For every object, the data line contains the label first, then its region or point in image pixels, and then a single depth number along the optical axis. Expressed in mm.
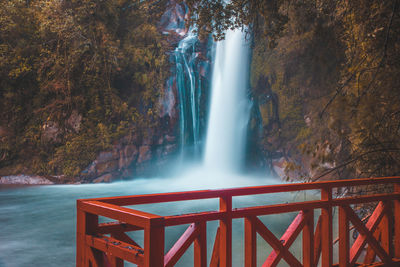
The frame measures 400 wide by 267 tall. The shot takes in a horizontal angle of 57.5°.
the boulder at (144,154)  16542
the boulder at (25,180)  15023
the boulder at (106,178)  15500
